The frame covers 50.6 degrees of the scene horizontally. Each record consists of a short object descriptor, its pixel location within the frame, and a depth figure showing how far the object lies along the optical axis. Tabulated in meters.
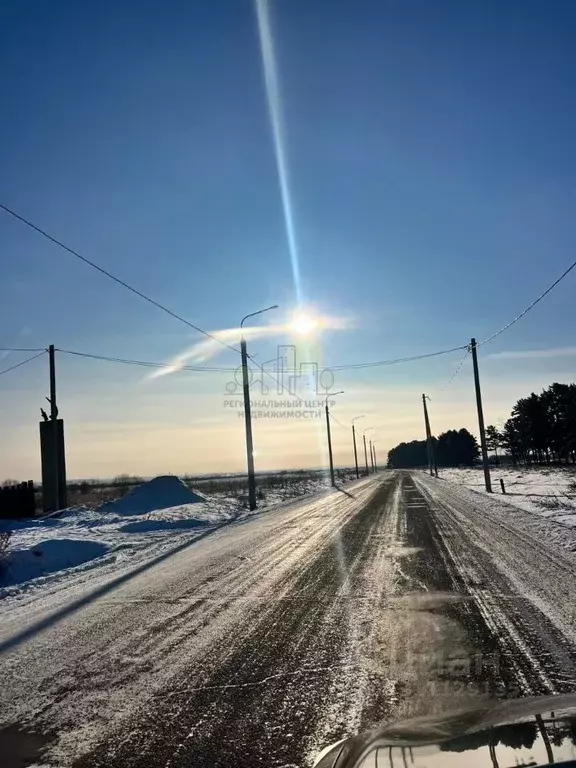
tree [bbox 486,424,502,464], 151.26
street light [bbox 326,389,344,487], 62.29
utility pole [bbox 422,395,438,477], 75.31
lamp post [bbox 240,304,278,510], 29.50
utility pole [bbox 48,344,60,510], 29.63
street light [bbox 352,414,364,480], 94.06
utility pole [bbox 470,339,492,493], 35.41
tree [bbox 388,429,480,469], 166.62
